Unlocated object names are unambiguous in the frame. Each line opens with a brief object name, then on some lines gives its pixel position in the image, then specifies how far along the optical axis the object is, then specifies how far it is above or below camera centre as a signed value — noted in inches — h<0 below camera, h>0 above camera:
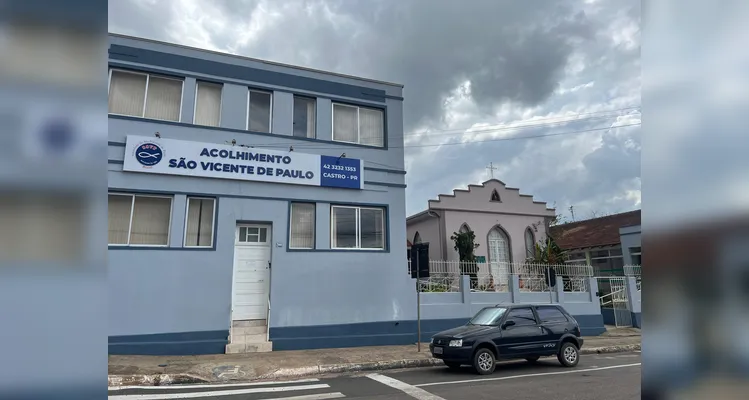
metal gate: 783.7 -17.8
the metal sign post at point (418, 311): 512.7 -24.1
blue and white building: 470.0 +96.9
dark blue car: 394.0 -43.8
